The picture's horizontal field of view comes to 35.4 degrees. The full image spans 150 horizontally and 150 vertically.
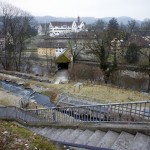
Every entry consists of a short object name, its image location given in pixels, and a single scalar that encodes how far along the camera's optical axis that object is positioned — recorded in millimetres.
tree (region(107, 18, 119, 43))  29320
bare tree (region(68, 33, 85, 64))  34562
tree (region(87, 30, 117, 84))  25906
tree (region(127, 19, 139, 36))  54516
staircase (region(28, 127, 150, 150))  5234
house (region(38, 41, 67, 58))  47275
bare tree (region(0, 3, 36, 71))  29672
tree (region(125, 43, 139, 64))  34844
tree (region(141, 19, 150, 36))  64100
